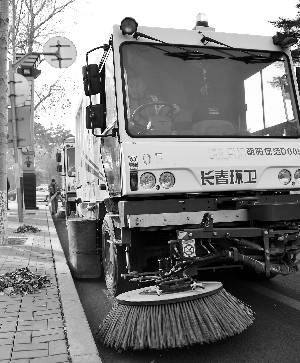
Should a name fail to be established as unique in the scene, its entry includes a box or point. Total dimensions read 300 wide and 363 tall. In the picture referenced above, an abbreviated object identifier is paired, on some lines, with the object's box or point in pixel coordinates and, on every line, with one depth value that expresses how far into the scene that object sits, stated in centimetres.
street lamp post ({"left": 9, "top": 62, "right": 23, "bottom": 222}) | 1045
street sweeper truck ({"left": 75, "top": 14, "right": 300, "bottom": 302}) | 424
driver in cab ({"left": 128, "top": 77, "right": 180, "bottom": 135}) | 461
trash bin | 630
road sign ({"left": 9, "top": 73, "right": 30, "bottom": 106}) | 1041
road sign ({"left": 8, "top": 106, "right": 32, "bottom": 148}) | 1073
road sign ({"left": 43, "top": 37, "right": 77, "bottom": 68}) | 1138
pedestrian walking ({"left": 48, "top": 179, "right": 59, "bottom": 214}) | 2030
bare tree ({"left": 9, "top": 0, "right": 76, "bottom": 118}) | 2413
